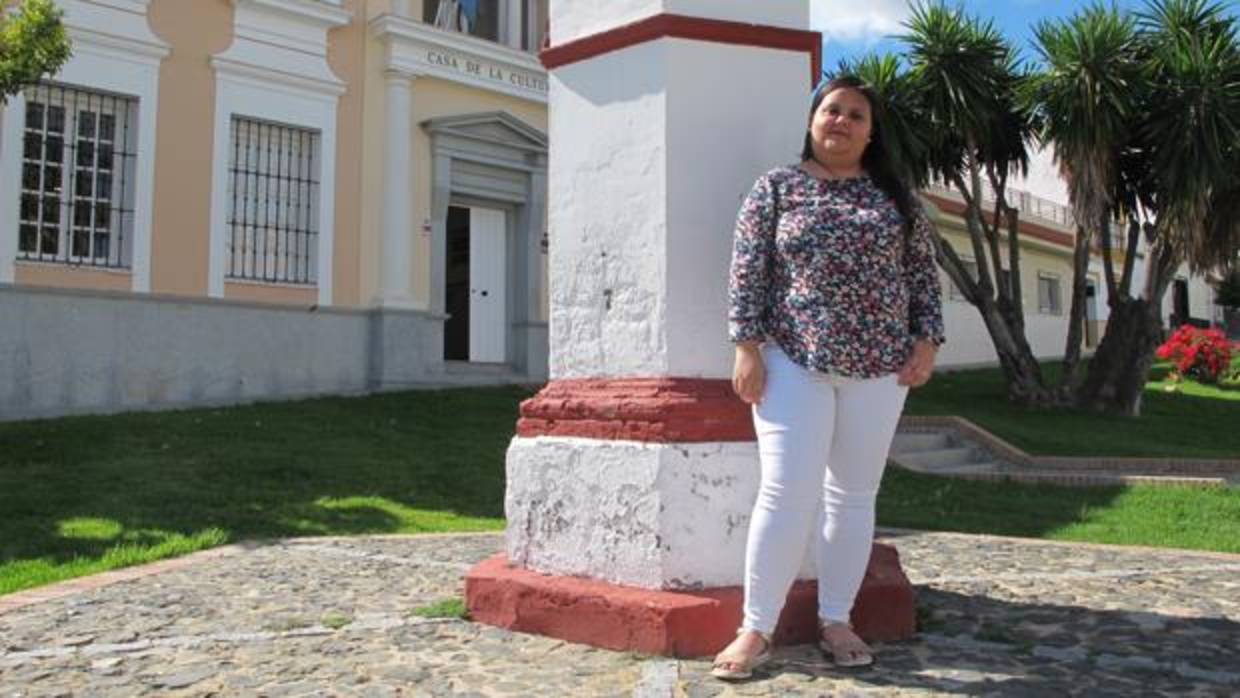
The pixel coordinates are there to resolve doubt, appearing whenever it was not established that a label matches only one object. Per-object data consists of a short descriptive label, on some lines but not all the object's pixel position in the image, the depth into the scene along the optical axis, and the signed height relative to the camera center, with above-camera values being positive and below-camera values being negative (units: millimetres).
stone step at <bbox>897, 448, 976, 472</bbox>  9953 -525
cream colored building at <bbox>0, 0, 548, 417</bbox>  10336 +2241
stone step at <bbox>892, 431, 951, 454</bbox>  10712 -380
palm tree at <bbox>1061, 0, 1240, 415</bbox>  11656 +3092
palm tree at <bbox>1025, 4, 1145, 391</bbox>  11766 +3481
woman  2779 +150
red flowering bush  18656 +959
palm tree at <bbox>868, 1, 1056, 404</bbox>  12672 +3382
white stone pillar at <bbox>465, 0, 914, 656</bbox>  3156 +187
